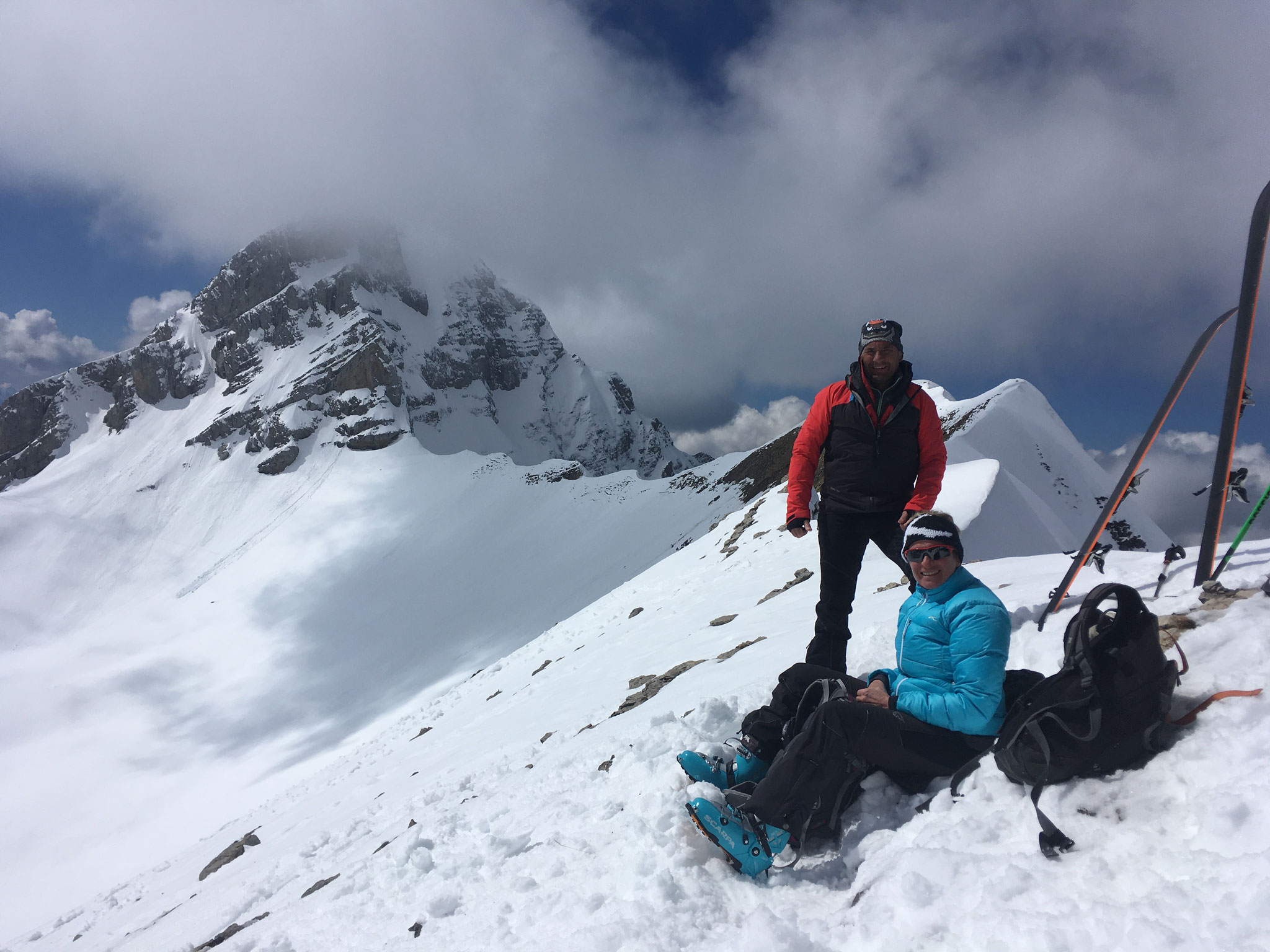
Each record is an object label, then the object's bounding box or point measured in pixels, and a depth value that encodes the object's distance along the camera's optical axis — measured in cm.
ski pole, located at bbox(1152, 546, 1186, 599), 409
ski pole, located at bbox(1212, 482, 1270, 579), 338
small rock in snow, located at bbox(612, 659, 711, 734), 665
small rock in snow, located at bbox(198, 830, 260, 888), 923
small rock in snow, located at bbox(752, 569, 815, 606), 993
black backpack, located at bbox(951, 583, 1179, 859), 240
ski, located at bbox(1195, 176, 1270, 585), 335
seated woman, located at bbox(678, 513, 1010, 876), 287
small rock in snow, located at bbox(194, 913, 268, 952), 538
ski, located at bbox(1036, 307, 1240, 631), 385
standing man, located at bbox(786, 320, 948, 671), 431
